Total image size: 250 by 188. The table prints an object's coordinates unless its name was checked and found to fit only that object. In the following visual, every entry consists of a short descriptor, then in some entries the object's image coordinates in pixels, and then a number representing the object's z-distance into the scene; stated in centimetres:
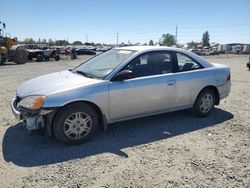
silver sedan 292
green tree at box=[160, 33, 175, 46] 6527
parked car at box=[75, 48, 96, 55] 3570
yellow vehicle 1615
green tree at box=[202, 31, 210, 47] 9107
